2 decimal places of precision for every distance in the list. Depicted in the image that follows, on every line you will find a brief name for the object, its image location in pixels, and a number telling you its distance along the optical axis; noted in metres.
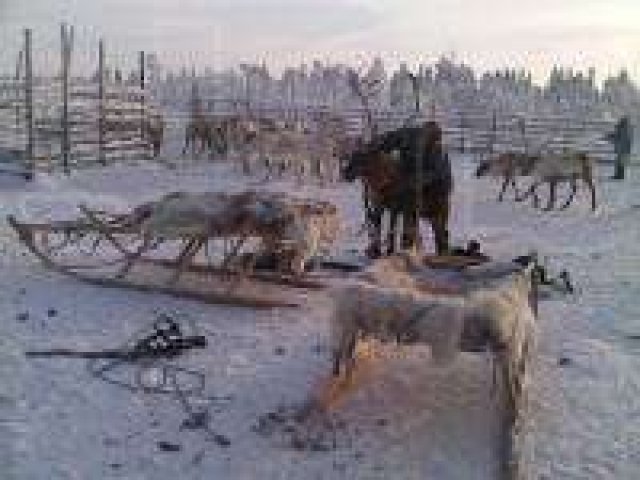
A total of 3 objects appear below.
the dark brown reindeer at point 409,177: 10.01
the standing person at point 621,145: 21.06
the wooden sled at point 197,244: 8.12
